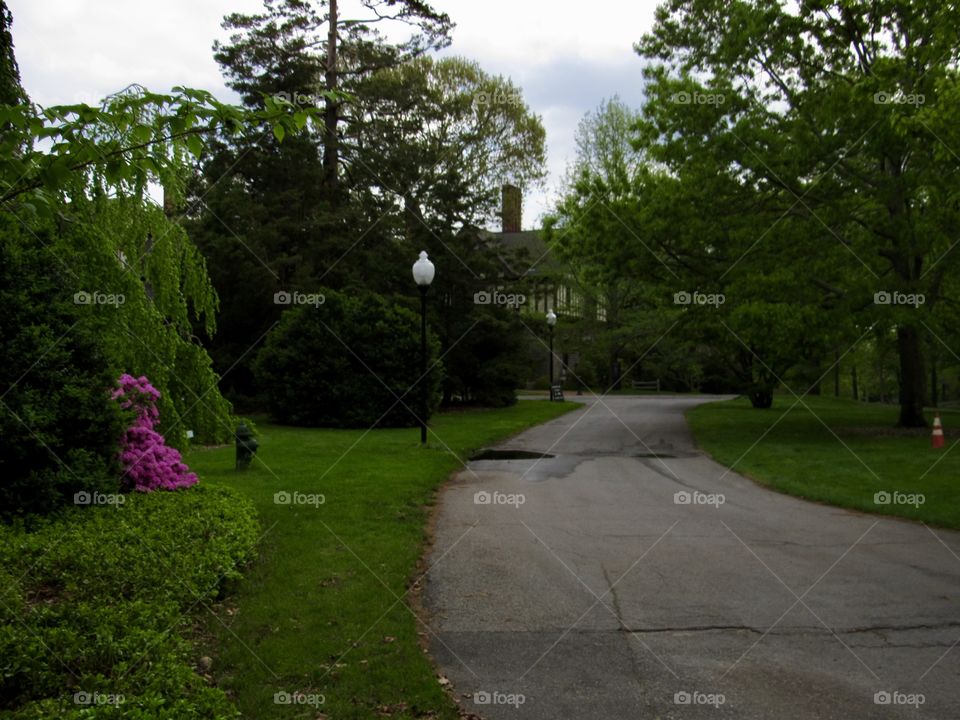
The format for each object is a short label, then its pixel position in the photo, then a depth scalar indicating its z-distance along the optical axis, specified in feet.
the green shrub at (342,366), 71.31
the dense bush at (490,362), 96.07
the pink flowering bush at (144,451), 28.22
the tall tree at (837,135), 55.01
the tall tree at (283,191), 82.38
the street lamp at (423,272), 50.80
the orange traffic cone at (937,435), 53.21
